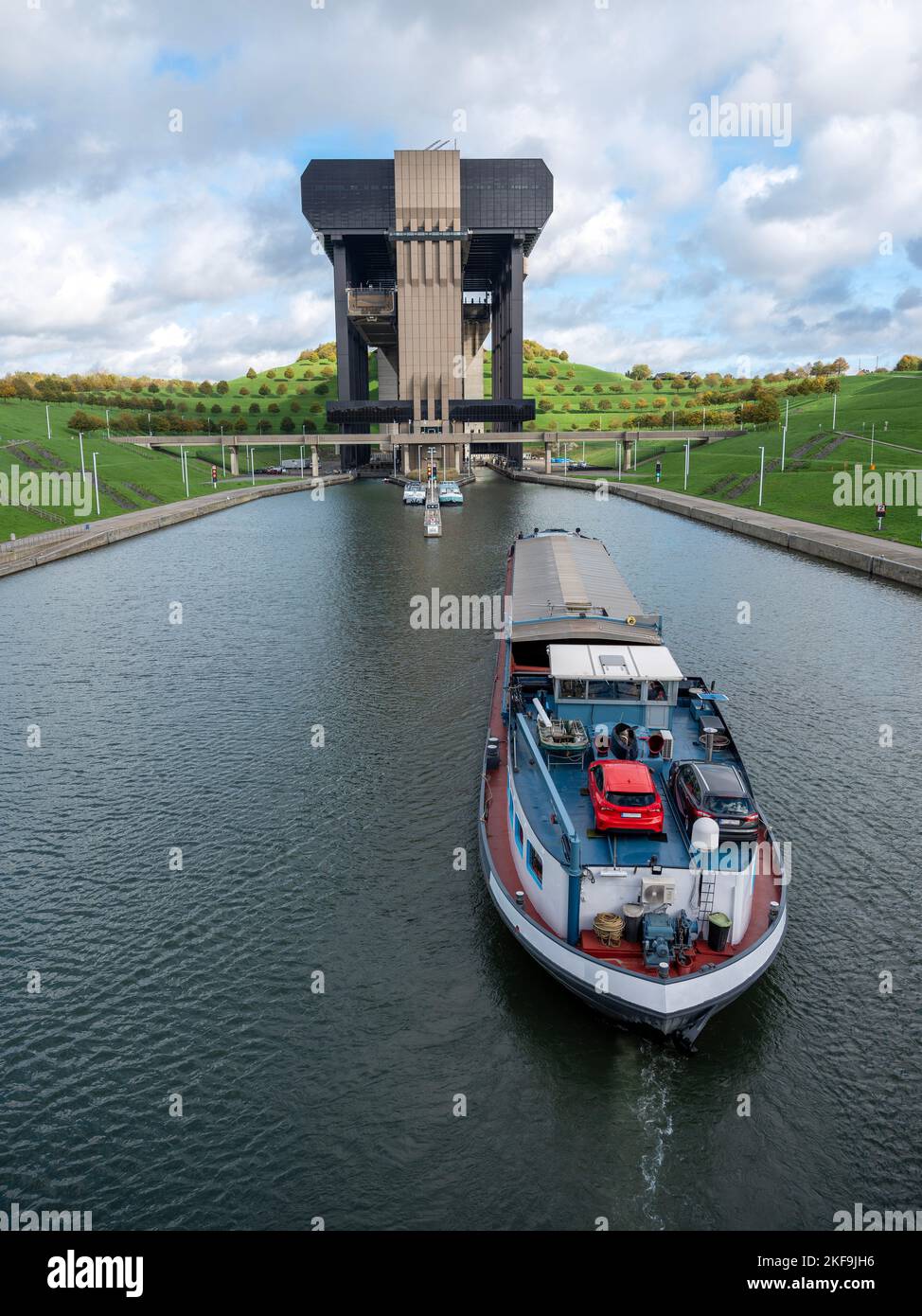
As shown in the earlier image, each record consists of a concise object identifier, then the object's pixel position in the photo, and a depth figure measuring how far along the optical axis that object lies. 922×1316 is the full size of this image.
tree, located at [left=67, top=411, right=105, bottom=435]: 161.25
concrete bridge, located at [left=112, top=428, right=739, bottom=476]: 160.75
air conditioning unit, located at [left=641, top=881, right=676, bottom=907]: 19.02
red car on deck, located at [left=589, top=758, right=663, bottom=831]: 20.80
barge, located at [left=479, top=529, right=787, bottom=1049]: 18.20
